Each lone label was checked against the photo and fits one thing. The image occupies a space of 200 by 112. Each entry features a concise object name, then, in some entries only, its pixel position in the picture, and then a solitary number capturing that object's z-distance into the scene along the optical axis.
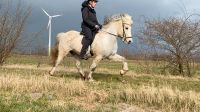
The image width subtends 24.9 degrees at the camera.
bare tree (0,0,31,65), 23.75
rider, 14.67
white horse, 14.89
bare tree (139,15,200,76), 20.72
